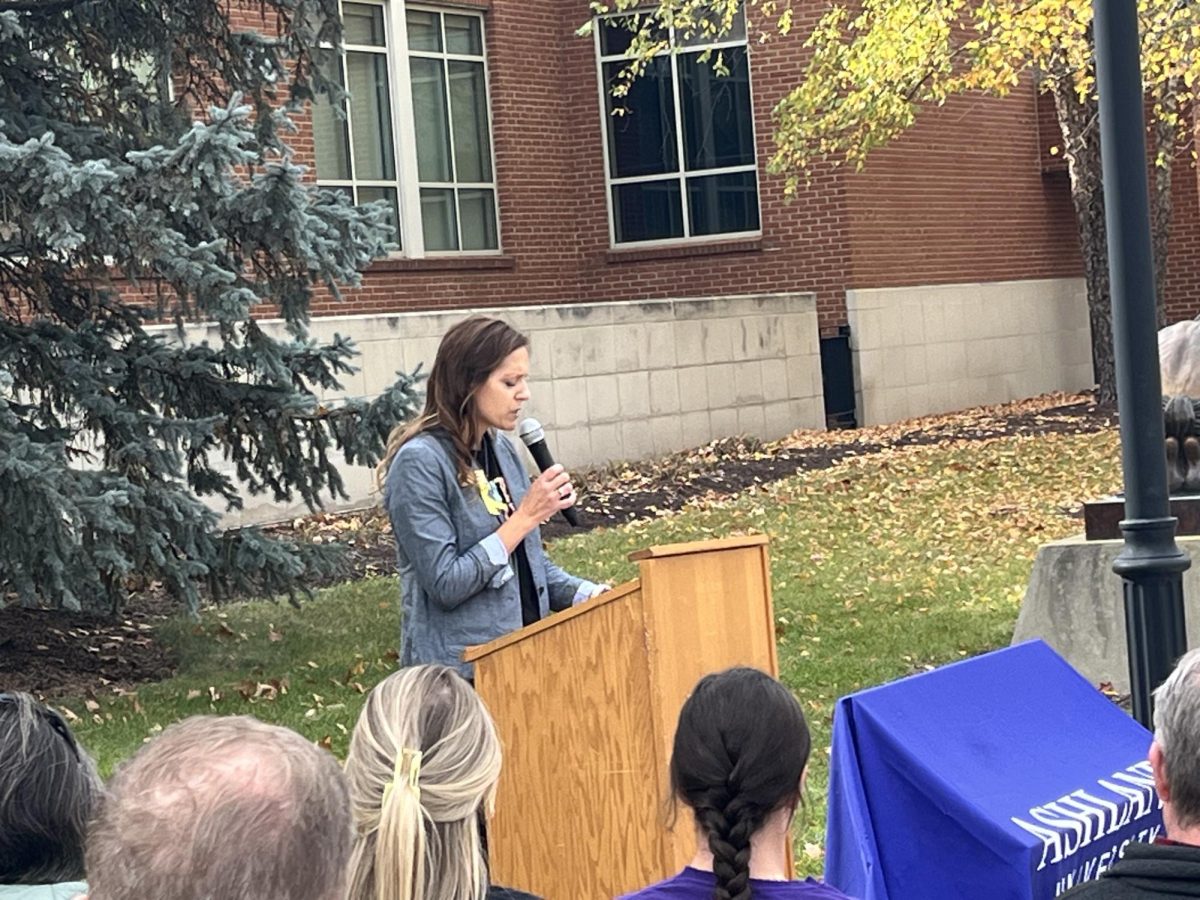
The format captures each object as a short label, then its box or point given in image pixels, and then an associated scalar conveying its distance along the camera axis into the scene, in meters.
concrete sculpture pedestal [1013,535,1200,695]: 8.58
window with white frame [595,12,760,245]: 22.69
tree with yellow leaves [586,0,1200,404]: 15.91
